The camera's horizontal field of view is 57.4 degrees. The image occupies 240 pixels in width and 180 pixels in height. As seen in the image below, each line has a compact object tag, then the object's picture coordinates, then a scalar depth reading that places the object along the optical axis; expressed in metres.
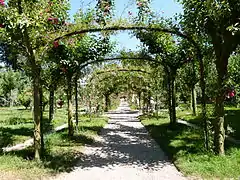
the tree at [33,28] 4.54
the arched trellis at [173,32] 5.92
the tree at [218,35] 4.97
